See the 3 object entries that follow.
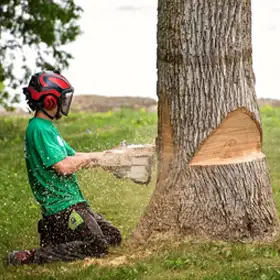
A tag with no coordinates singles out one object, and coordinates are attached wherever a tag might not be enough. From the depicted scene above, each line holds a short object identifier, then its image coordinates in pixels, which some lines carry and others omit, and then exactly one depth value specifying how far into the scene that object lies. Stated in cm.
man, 1309
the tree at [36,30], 3666
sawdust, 1298
